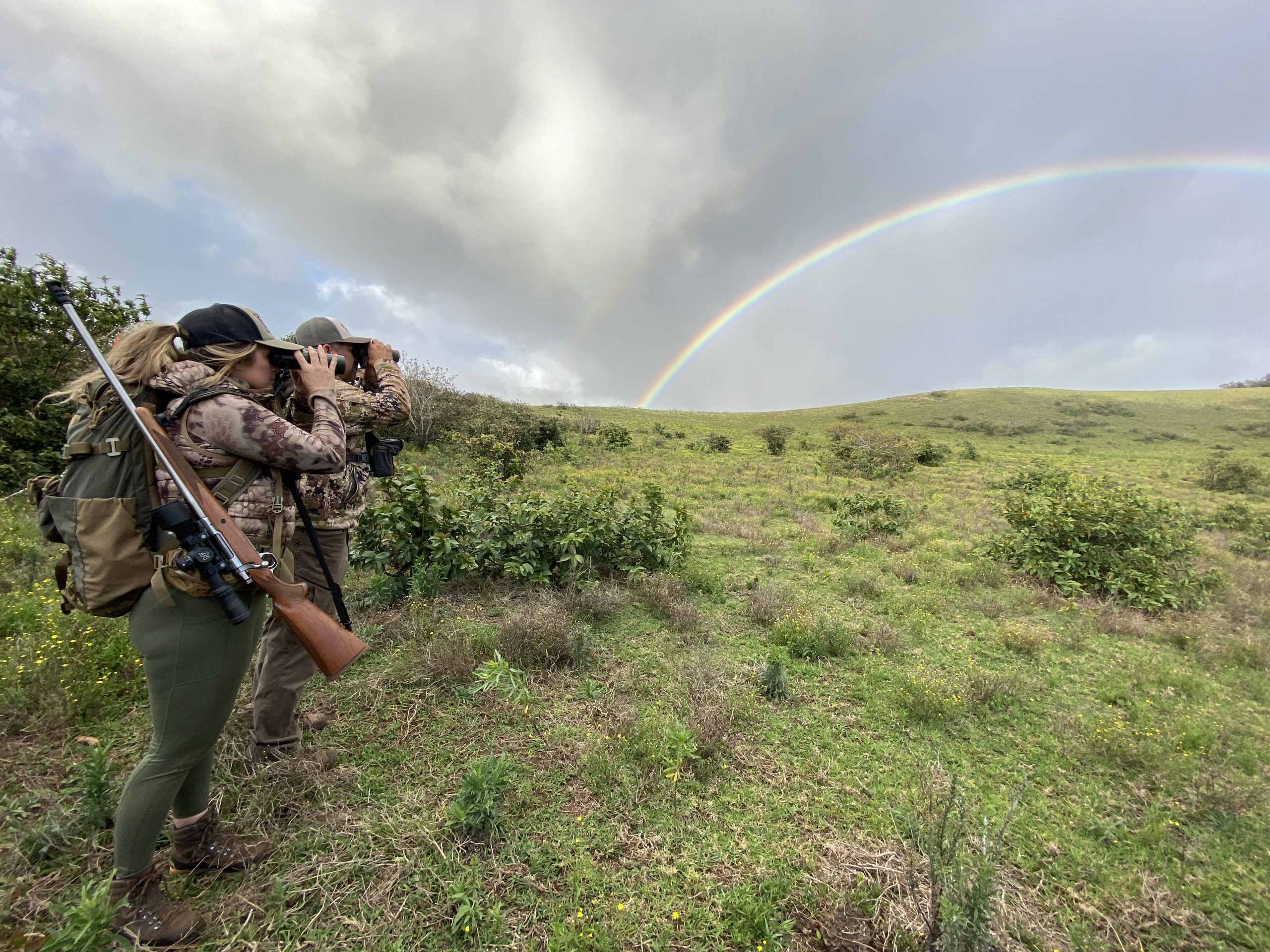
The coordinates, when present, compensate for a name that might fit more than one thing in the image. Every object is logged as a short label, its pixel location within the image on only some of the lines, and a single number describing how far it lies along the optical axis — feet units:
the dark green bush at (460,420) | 56.59
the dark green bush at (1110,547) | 23.53
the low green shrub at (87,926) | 5.50
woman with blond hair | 6.32
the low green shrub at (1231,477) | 66.85
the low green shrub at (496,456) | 37.06
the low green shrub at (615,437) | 77.97
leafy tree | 25.00
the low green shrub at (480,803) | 8.88
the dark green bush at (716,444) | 84.53
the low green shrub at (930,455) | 84.89
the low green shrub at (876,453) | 68.44
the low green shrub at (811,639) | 16.84
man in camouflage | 9.72
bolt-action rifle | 6.05
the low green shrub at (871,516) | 34.37
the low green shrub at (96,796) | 8.21
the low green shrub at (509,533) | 17.19
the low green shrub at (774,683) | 14.23
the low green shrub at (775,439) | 87.86
